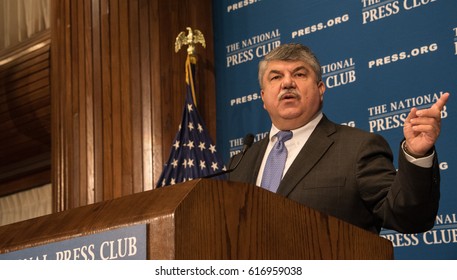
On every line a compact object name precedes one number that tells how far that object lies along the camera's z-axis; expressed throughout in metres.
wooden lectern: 1.80
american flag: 4.98
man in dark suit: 2.29
